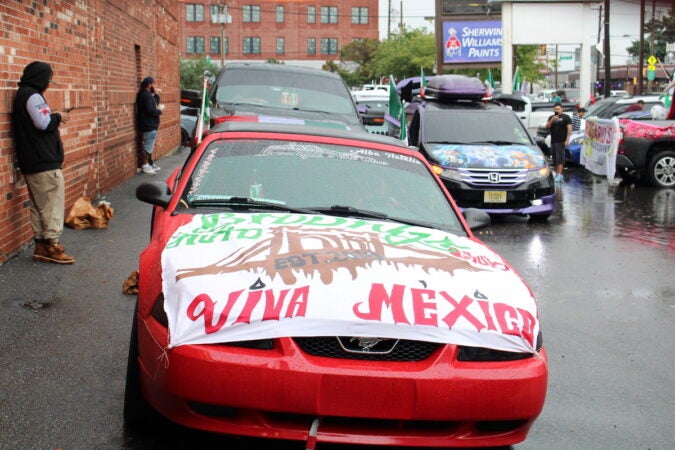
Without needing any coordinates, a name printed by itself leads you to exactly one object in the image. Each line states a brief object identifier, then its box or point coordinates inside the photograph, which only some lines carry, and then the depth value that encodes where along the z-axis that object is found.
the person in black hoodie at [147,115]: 16.80
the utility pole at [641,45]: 45.28
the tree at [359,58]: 82.31
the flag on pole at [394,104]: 15.91
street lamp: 79.78
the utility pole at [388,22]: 81.84
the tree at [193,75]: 57.38
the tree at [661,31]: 70.06
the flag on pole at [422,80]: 20.69
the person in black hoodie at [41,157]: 8.20
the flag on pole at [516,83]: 32.74
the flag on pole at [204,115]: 11.20
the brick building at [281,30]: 88.44
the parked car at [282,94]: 11.79
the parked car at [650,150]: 17.14
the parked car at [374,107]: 14.20
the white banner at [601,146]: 17.62
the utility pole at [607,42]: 36.31
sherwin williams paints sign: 44.38
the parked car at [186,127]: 27.17
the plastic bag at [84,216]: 10.72
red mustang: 3.55
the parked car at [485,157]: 12.75
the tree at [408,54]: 64.44
